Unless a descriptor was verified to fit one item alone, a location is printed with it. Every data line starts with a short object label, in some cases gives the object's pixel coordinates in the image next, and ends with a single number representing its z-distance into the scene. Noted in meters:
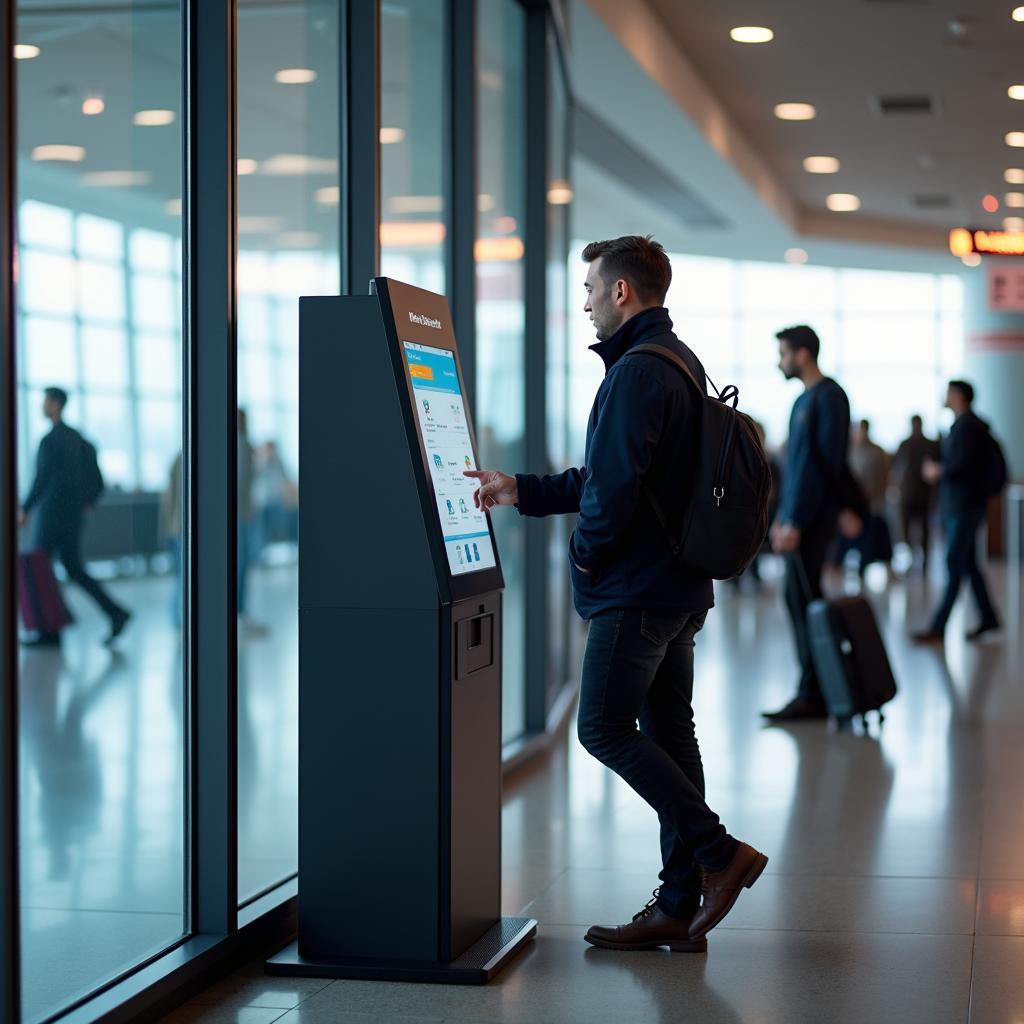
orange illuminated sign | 12.02
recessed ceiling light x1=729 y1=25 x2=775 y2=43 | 9.23
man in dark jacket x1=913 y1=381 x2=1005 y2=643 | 9.92
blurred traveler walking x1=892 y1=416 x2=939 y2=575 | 15.45
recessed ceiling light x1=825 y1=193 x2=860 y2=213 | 16.36
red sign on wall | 13.71
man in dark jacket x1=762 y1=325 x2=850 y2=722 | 6.51
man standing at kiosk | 3.34
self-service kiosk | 3.38
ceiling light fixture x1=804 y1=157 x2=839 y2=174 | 14.06
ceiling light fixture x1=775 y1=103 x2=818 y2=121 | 11.61
